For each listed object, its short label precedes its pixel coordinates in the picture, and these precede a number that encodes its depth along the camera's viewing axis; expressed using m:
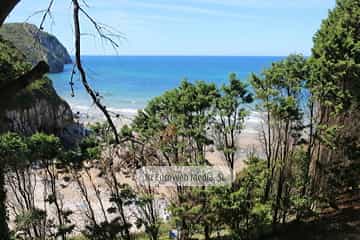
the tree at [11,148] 8.55
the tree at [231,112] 9.67
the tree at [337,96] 9.59
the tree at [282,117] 9.89
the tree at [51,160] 9.05
